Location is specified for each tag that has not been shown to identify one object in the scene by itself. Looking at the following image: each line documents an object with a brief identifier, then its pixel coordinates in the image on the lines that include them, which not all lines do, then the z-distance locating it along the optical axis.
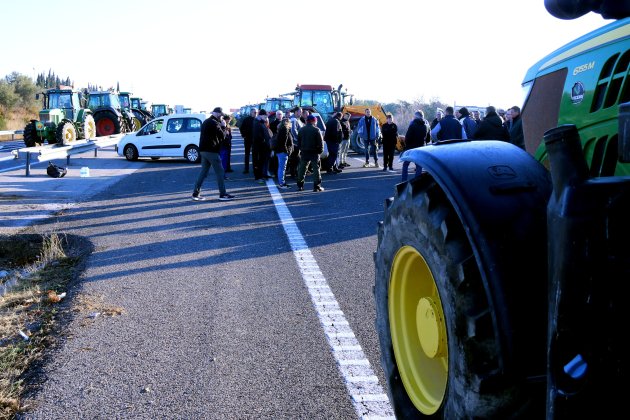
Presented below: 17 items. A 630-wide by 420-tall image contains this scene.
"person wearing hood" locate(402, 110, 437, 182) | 16.64
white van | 23.00
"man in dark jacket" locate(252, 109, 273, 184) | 16.61
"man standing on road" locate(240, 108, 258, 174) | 18.14
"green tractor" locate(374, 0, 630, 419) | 1.68
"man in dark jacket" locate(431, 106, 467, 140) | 14.67
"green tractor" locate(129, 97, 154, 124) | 44.34
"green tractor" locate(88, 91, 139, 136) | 31.55
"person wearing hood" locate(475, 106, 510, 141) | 10.66
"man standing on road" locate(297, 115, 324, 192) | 14.40
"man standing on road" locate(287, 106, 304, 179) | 16.86
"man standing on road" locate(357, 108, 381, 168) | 20.25
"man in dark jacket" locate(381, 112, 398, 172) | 18.66
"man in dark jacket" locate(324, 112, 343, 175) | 18.16
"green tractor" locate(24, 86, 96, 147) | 25.44
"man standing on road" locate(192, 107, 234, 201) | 12.93
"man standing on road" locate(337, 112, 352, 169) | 19.38
